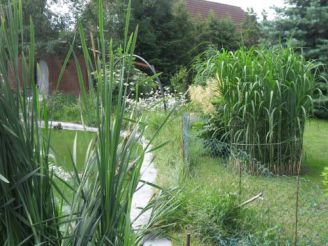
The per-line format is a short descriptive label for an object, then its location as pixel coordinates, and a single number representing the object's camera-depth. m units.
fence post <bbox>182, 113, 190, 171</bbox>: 5.75
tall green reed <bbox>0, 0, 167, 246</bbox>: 1.47
